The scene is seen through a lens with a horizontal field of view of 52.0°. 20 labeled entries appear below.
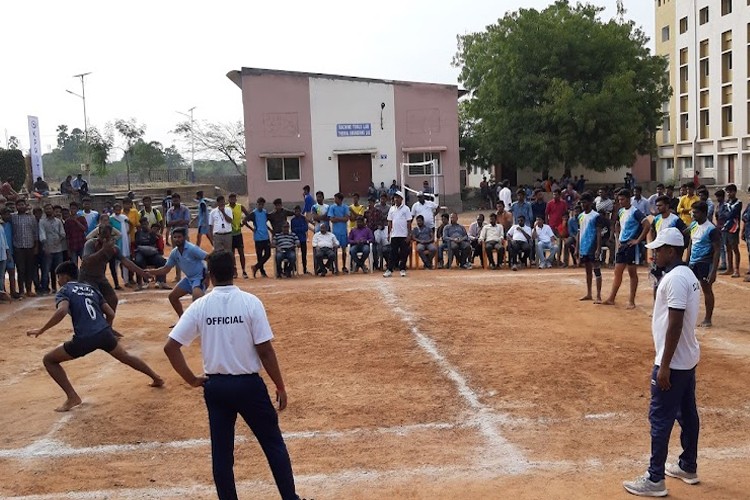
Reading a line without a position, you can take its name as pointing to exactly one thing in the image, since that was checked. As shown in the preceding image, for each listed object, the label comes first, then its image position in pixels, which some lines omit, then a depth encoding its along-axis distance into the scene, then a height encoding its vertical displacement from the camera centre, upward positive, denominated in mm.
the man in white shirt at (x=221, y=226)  16734 -473
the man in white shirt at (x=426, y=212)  18484 -364
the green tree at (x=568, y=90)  36875 +5055
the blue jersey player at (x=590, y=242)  12789 -855
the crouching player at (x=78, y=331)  7941 -1259
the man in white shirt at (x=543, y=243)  17984 -1179
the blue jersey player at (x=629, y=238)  12086 -767
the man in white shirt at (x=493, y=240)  18109 -1072
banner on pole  32594 +2672
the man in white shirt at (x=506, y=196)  25661 -63
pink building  35562 +3172
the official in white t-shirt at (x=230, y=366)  4867 -1035
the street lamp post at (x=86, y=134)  49938 +5100
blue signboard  36188 +3307
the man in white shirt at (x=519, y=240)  17969 -1104
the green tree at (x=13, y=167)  32469 +1923
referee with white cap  5379 -1186
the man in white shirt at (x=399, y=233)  16625 -757
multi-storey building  41688 +5675
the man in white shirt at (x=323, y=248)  17608 -1081
